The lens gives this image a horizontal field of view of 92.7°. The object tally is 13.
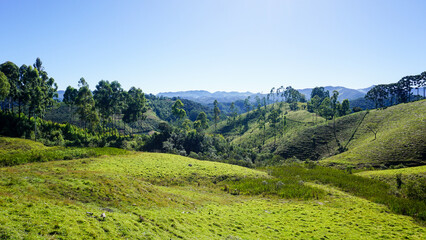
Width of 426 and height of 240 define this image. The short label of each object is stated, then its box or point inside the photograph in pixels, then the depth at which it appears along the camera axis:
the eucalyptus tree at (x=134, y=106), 101.56
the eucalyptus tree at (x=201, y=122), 124.44
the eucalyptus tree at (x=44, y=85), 80.81
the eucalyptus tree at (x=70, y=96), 107.62
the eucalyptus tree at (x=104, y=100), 94.75
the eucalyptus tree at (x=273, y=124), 146.88
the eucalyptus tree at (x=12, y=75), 66.31
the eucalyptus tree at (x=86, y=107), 83.25
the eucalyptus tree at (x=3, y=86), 55.59
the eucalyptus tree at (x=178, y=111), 120.59
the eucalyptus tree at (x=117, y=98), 97.88
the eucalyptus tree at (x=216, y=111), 137.65
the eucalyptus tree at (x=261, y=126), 150.75
